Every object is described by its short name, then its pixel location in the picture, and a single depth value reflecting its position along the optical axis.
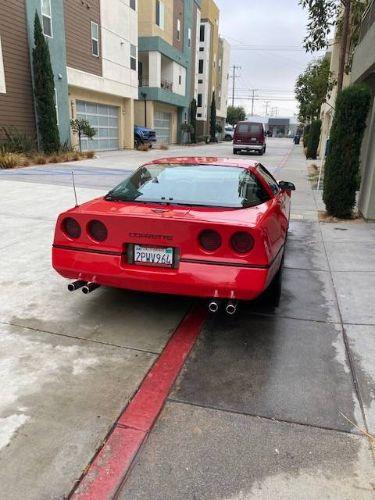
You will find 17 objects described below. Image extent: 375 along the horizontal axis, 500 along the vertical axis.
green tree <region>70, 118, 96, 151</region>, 21.59
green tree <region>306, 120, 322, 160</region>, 24.08
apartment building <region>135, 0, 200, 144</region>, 32.97
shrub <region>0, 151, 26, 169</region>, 15.28
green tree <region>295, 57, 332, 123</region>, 14.26
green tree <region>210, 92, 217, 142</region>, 51.77
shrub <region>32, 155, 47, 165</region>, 17.06
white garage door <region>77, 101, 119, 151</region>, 24.72
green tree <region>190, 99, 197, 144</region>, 43.72
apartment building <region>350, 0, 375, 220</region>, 8.20
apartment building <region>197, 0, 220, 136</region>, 52.66
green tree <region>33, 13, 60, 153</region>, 17.89
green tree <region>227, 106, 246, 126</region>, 92.12
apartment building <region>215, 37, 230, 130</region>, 62.59
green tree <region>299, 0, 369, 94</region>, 11.04
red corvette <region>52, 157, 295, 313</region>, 3.29
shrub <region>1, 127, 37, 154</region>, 17.14
